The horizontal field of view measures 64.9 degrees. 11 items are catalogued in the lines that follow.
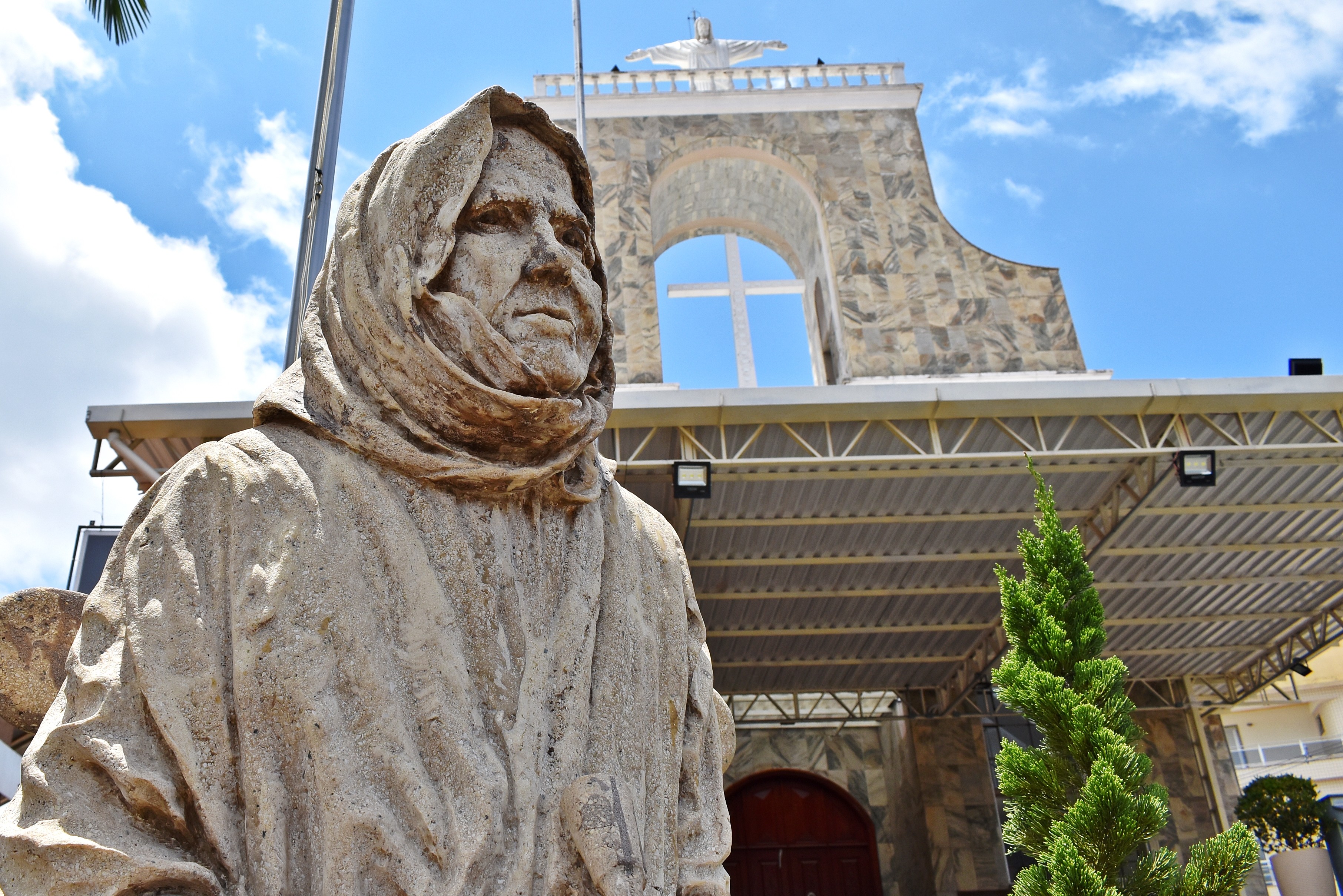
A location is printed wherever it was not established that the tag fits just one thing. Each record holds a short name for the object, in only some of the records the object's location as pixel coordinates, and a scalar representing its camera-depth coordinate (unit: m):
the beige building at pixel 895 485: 10.02
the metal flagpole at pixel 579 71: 8.59
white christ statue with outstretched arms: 18.91
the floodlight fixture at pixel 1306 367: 10.34
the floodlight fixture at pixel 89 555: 7.98
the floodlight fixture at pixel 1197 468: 9.66
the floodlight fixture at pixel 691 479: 9.41
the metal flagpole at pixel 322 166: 5.04
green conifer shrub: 7.46
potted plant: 13.31
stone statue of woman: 1.52
